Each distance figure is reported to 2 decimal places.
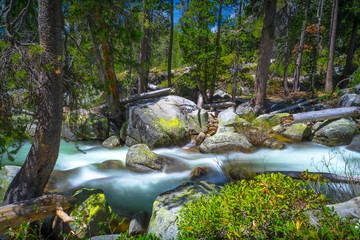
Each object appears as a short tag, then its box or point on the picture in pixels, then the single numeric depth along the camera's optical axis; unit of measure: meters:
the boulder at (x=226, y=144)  7.15
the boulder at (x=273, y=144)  7.68
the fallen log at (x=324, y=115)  8.26
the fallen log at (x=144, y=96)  10.36
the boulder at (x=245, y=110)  10.39
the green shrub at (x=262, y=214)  1.71
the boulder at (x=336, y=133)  7.61
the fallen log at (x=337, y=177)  3.90
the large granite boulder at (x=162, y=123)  8.26
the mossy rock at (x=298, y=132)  8.30
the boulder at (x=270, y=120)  9.03
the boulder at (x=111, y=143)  8.70
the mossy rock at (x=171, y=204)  3.10
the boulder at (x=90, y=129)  9.30
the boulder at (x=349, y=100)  9.30
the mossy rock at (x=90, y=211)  3.68
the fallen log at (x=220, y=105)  12.16
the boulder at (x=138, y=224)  3.96
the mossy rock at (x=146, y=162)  6.22
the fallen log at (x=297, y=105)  11.13
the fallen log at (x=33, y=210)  3.00
